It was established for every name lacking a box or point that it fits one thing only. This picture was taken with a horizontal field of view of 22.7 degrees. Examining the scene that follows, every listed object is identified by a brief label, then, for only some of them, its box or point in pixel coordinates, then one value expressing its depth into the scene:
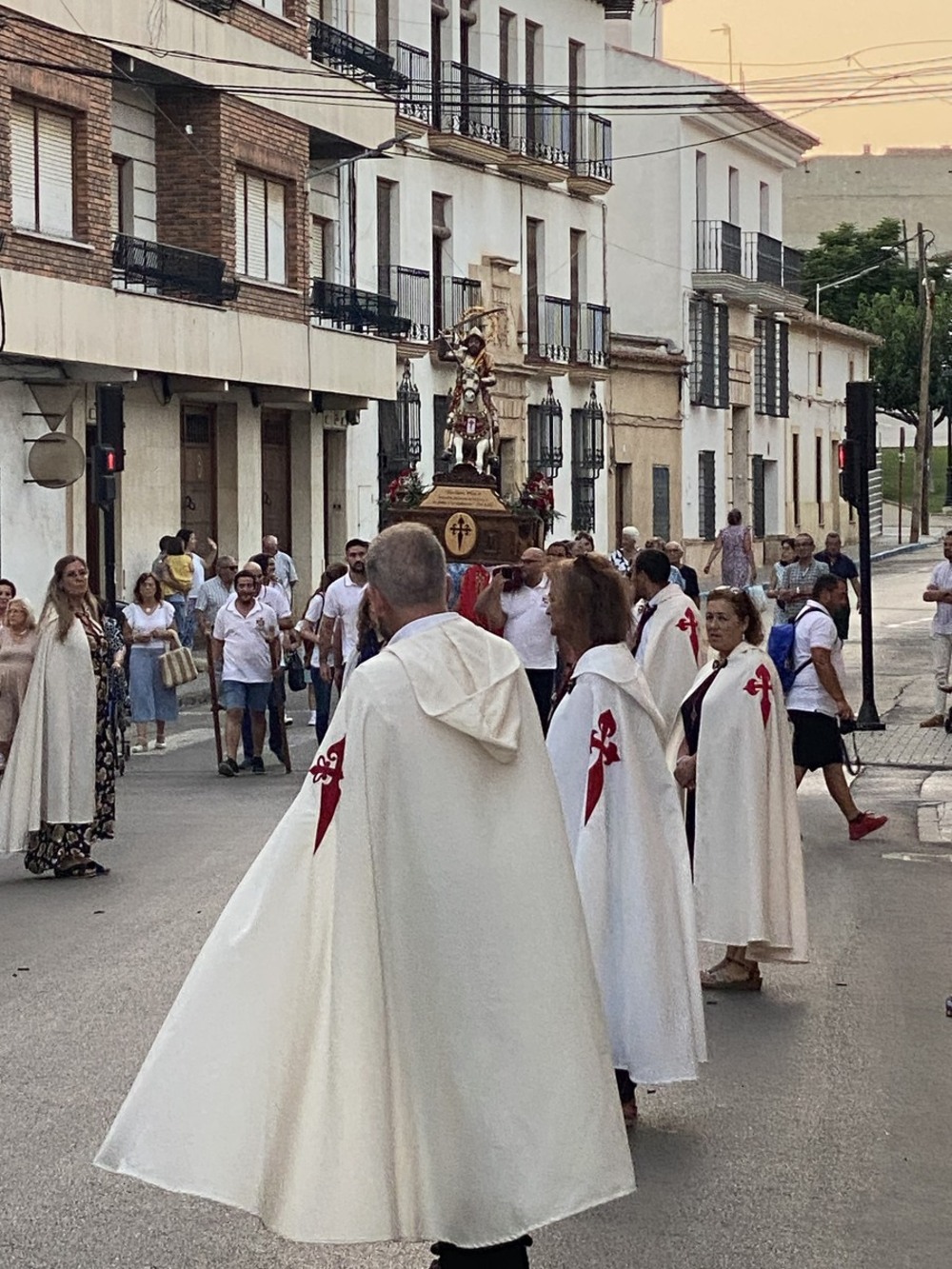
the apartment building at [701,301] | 49.91
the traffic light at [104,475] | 22.36
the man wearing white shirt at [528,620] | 17.11
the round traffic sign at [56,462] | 24.20
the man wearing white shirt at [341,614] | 18.44
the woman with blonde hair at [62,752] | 13.18
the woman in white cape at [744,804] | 9.43
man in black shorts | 13.91
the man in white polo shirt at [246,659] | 18.62
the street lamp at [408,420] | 37.56
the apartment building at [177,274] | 25.86
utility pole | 64.44
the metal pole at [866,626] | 21.73
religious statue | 29.09
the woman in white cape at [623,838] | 7.35
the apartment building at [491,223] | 36.78
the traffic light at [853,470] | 22.23
